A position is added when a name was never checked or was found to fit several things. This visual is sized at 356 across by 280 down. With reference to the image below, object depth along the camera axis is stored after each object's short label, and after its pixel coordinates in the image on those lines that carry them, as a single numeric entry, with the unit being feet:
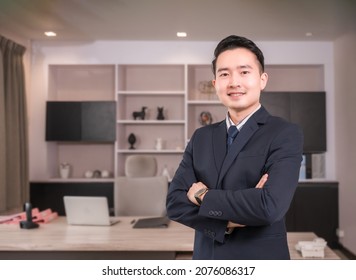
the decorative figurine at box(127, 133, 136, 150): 13.61
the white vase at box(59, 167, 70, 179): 11.90
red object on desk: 6.03
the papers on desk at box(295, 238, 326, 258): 4.98
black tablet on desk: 6.89
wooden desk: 5.49
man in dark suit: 3.14
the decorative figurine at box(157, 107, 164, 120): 13.38
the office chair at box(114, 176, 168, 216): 9.22
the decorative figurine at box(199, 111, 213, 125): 8.04
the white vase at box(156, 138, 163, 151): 13.01
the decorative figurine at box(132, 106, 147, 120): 13.47
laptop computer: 6.72
